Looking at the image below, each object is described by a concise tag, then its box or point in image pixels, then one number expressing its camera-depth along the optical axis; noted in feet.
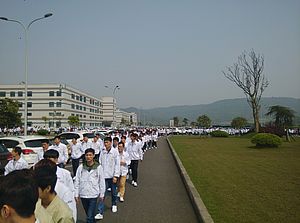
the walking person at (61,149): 33.96
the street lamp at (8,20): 73.03
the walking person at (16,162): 24.13
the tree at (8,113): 162.81
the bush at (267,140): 87.29
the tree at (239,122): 237.27
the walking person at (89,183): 19.47
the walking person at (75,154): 40.39
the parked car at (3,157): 36.53
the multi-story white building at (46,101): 293.02
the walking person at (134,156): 38.27
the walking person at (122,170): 29.86
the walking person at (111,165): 26.53
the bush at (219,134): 163.94
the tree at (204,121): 201.26
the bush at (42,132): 177.47
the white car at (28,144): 41.01
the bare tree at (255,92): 153.39
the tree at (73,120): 248.59
